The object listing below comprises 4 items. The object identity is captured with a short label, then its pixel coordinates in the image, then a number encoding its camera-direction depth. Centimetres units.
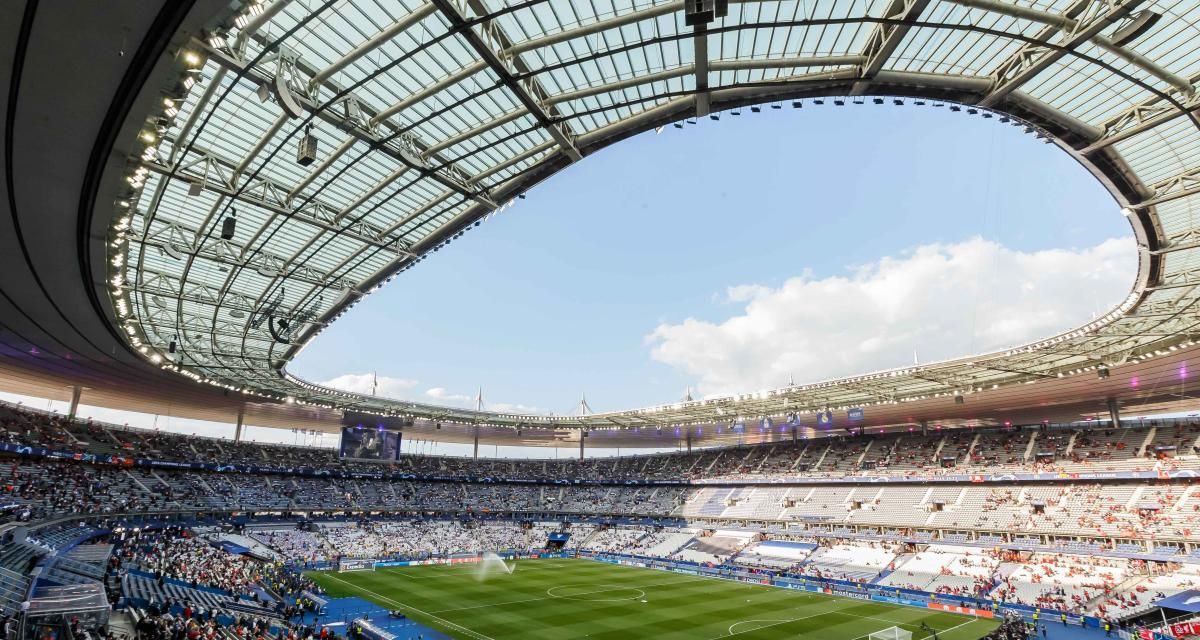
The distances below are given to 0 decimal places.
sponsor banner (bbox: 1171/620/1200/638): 2893
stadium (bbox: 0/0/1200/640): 1412
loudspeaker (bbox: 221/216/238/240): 1886
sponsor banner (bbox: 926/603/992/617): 3731
